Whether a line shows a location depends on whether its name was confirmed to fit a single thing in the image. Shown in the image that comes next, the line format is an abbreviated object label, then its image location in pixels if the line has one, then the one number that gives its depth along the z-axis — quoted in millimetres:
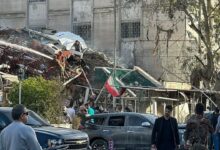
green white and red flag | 29422
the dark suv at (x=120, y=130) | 19047
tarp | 35594
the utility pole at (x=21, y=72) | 26506
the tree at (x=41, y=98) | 23953
